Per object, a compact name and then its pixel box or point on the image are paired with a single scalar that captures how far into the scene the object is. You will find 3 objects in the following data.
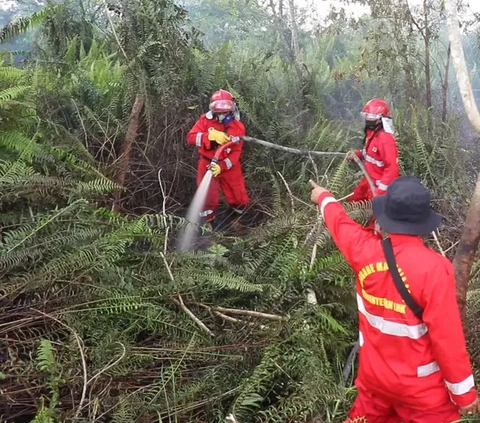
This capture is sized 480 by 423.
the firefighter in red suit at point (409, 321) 2.15
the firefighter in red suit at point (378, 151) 5.13
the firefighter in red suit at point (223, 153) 5.48
